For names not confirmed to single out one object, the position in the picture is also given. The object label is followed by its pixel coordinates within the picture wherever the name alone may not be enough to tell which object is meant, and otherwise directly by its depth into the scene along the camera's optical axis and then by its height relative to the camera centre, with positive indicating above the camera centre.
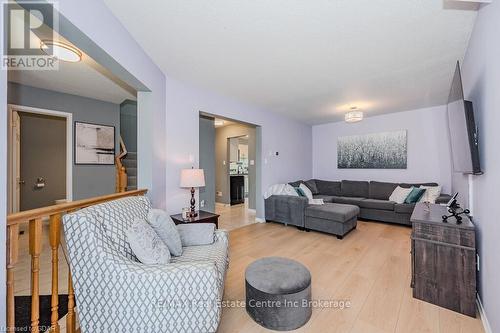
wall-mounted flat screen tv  1.70 +0.29
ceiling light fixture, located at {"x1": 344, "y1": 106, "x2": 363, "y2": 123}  4.08 +0.97
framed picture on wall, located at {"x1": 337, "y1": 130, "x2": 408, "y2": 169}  4.96 +0.40
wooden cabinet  1.74 -0.81
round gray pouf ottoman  1.57 -0.96
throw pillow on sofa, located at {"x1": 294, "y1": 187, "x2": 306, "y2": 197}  4.37 -0.49
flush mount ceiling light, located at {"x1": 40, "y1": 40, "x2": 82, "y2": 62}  2.16 +1.24
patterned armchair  1.25 -0.71
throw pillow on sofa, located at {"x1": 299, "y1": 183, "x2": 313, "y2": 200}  4.40 -0.50
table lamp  2.77 -0.14
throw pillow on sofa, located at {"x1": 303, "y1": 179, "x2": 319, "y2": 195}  5.52 -0.47
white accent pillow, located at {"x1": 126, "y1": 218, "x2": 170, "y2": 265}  1.41 -0.52
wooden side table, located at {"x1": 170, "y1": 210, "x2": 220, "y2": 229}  2.61 -0.63
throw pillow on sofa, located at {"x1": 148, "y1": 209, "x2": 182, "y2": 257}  1.69 -0.49
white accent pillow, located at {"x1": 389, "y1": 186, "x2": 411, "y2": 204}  4.28 -0.55
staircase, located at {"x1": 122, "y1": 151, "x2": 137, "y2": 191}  4.50 +0.03
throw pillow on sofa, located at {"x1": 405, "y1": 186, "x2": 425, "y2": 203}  4.12 -0.53
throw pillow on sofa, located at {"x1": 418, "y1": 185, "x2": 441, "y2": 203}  4.02 -0.51
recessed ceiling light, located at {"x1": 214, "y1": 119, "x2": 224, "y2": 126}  5.89 +1.28
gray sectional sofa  4.07 -0.72
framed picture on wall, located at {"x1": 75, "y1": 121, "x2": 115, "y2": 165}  3.93 +0.47
